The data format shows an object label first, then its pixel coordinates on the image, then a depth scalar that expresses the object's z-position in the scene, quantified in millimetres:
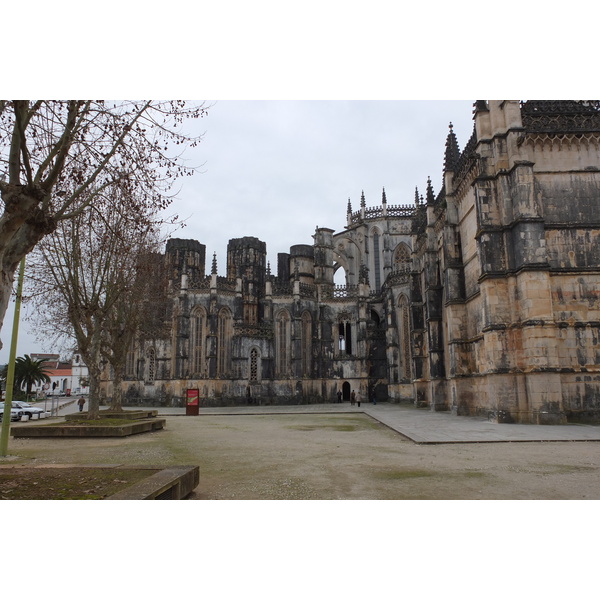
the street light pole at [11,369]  10711
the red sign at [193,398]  27016
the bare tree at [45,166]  6277
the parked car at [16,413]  26623
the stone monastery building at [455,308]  16938
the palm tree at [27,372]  50844
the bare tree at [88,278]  16062
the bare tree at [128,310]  20484
